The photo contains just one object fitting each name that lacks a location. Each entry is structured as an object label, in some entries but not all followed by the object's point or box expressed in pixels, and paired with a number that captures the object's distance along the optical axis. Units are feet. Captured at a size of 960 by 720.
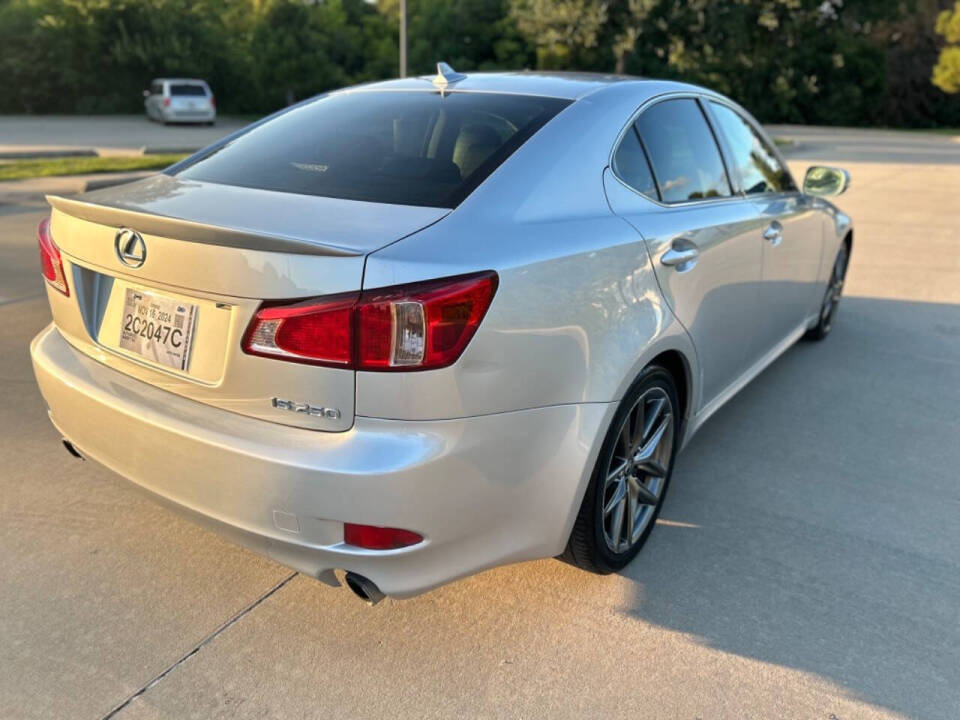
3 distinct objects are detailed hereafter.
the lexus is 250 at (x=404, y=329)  6.67
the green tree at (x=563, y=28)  112.06
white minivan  95.04
